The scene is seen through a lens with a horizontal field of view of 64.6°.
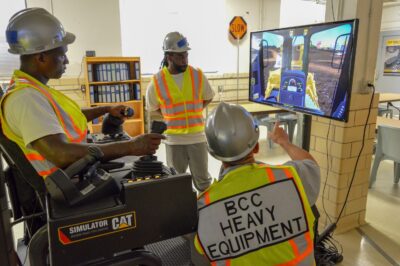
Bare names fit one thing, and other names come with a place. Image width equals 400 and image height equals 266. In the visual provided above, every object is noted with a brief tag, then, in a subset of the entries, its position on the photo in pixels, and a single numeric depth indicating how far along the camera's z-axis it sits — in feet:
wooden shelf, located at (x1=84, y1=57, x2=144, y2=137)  16.60
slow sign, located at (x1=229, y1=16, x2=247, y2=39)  21.42
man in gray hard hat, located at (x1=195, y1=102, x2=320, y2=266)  3.45
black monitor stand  8.14
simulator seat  2.82
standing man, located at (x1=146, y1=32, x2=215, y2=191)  8.46
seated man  3.59
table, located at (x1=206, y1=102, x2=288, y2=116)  14.67
